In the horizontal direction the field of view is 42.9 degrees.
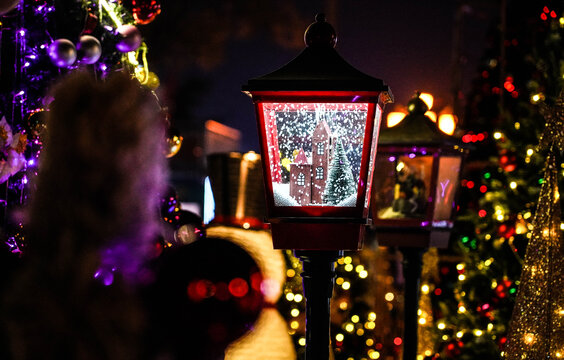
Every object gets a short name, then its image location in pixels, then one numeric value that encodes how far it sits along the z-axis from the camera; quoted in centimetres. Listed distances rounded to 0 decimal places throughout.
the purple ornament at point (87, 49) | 421
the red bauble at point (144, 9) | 509
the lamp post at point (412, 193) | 502
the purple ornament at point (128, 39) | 480
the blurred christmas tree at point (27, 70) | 388
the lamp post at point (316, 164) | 310
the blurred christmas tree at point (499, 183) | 624
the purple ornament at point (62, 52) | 388
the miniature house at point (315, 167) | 312
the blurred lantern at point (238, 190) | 732
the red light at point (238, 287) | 191
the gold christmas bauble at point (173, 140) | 541
